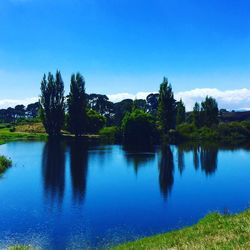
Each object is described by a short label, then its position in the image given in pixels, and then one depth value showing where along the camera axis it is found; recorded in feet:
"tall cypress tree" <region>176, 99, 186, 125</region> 282.18
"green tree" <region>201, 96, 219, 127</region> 269.79
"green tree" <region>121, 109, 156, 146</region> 223.49
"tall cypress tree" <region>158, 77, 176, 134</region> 235.26
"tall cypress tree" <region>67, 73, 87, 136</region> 241.30
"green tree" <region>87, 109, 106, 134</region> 263.35
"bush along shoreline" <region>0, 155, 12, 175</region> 116.23
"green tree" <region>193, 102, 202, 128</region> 271.20
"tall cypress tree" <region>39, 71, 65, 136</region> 246.41
